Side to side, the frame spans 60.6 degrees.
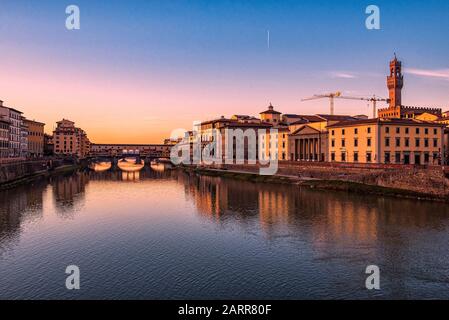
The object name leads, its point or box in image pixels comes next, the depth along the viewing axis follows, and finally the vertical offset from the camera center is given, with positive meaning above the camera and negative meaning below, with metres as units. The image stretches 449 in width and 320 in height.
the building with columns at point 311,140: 92.32 +3.19
